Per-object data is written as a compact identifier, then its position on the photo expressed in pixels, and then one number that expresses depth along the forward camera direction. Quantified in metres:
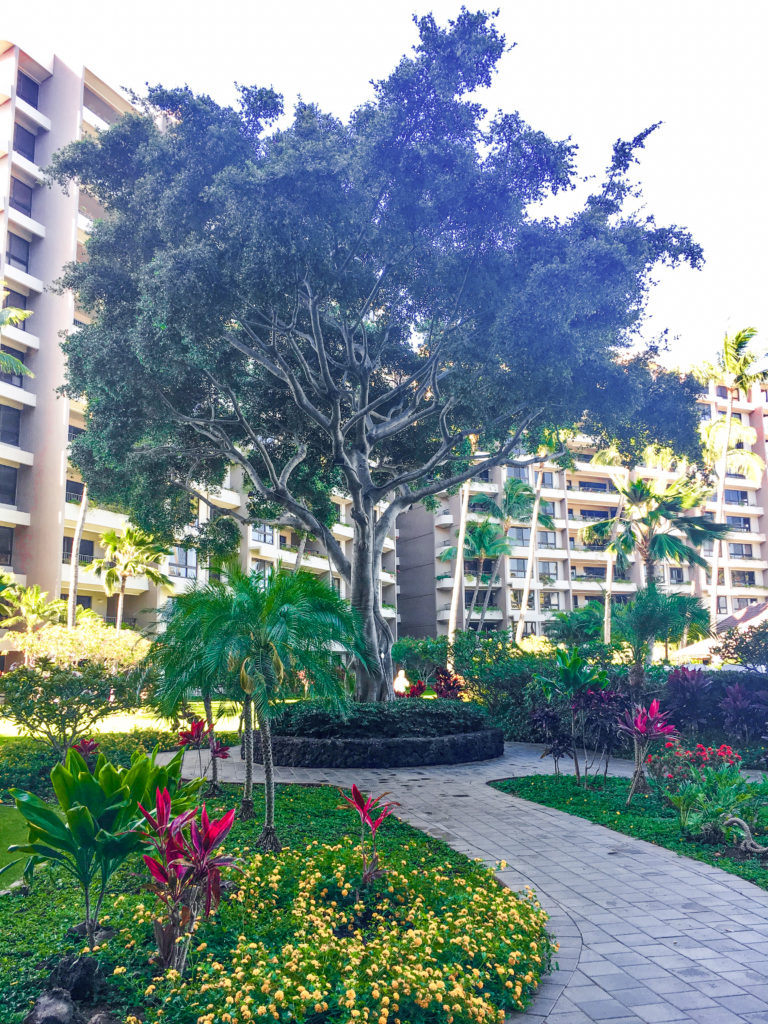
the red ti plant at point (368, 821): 6.73
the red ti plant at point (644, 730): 11.70
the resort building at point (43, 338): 34.19
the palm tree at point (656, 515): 32.97
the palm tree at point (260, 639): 8.54
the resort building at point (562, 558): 56.78
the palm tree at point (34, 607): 29.74
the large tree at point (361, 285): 14.77
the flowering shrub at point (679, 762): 11.15
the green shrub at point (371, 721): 16.17
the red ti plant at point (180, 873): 4.98
